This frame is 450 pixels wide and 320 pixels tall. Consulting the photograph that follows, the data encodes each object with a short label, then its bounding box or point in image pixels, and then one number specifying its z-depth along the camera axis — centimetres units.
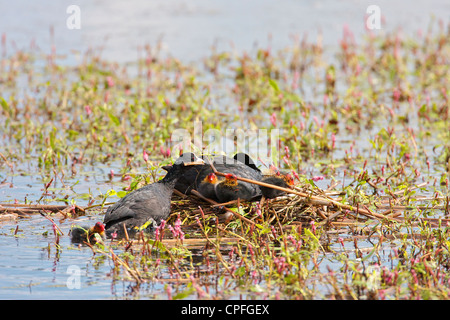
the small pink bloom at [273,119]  1786
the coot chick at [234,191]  1290
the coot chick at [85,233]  1122
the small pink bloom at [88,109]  1873
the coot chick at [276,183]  1263
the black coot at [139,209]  1227
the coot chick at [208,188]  1285
